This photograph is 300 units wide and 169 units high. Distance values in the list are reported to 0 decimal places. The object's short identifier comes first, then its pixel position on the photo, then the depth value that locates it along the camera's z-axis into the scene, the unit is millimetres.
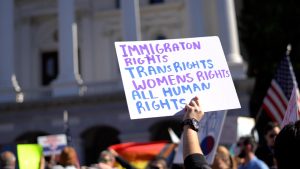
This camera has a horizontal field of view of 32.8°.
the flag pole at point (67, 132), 19347
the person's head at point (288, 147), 2311
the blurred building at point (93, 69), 25266
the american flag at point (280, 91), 11438
